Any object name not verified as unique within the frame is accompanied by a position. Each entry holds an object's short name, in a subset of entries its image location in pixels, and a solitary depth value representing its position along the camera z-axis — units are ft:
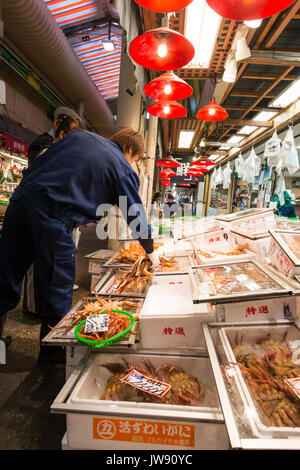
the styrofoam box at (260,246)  8.33
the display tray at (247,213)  11.96
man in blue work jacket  6.50
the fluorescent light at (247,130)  31.55
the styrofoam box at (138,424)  3.84
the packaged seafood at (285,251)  5.81
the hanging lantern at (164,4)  5.44
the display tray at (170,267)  8.68
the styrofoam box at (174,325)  5.40
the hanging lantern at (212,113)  13.23
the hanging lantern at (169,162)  27.86
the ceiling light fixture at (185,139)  36.31
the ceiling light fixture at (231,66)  11.21
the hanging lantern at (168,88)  9.32
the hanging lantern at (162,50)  6.94
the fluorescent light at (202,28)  9.79
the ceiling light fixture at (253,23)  7.80
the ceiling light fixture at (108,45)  18.95
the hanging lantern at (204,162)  29.73
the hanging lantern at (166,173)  34.40
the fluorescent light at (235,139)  35.88
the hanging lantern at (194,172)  36.74
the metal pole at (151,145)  22.97
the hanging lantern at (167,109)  11.51
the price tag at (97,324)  5.30
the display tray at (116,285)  7.70
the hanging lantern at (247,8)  5.49
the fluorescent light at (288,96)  20.29
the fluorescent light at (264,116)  26.06
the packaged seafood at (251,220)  11.45
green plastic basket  4.98
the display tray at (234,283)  4.88
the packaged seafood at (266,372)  3.67
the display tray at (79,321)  5.24
